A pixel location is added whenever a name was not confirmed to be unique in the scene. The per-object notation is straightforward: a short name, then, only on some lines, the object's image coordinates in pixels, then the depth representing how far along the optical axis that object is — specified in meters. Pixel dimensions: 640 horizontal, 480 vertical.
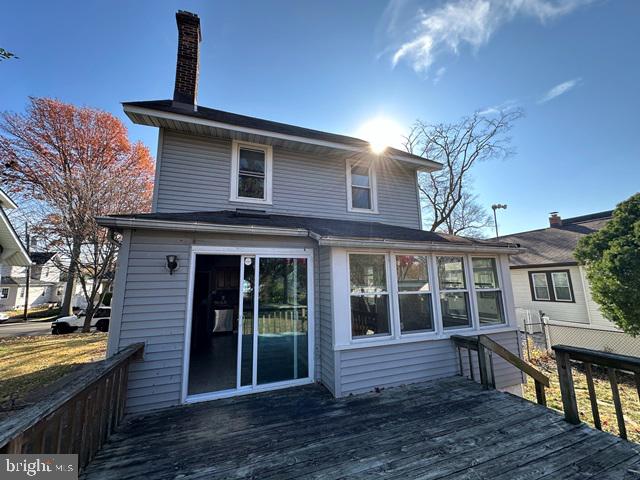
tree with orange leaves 11.16
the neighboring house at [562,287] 8.45
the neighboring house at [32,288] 25.27
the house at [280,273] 3.97
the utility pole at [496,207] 18.95
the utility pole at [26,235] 12.45
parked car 12.43
